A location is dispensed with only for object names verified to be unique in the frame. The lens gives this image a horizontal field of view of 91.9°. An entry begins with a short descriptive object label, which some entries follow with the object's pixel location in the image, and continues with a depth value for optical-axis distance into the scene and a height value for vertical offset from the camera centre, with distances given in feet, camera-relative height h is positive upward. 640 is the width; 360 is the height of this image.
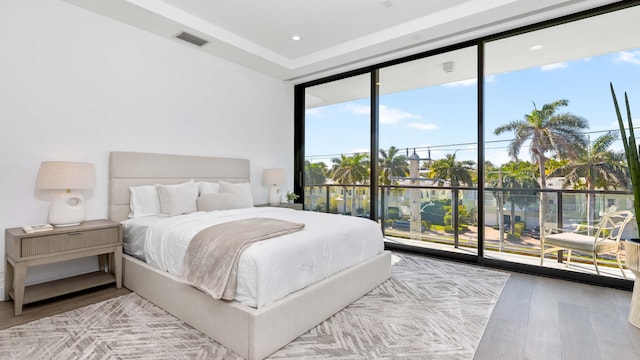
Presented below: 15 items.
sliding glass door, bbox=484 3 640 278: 10.33 +1.86
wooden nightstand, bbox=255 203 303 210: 15.93 -1.21
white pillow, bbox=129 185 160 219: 10.87 -0.74
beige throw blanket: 6.35 -1.58
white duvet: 6.24 -1.66
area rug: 6.34 -3.48
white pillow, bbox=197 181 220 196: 12.58 -0.27
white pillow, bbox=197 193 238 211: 11.56 -0.78
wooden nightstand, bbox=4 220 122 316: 7.89 -2.00
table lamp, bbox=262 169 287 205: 15.93 +0.07
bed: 6.11 -2.72
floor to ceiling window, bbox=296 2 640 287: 10.52 +1.73
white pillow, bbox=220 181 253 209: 12.86 -0.44
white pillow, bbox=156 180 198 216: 10.96 -0.65
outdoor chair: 10.15 -1.79
